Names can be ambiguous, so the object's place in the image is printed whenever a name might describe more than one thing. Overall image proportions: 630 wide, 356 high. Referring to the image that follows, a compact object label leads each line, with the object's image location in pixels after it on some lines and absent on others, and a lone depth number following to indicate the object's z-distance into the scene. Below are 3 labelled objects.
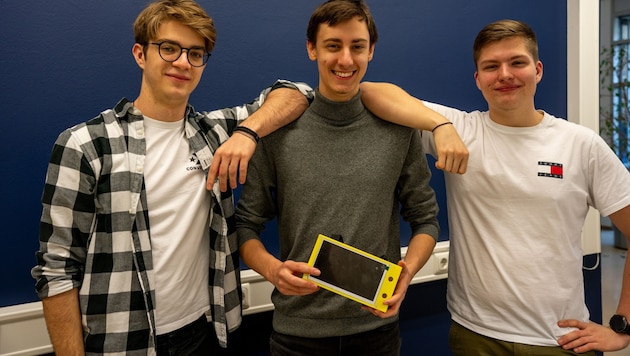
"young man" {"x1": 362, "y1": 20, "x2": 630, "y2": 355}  1.51
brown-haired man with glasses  1.19
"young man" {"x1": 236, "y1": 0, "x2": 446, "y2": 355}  1.33
